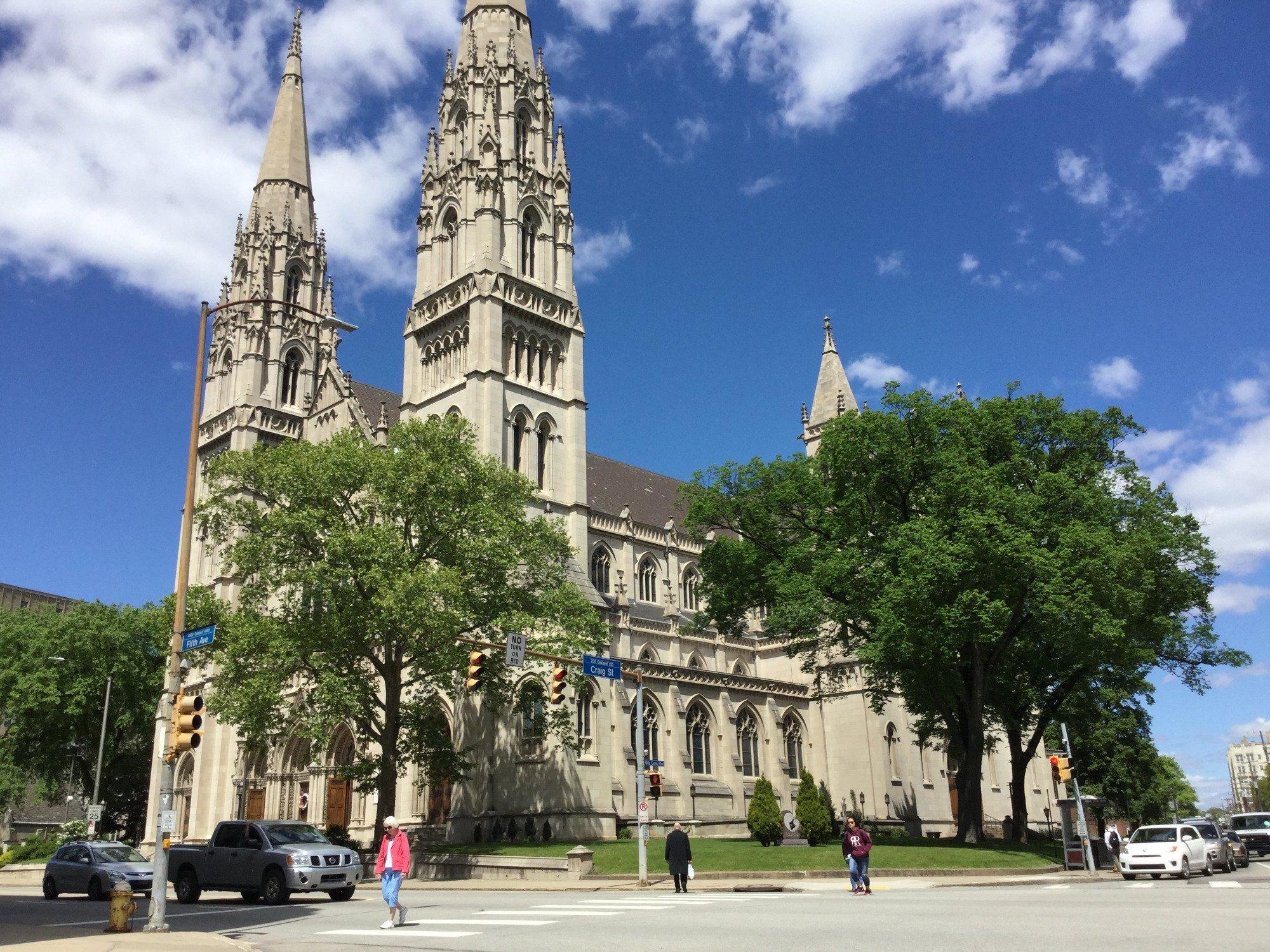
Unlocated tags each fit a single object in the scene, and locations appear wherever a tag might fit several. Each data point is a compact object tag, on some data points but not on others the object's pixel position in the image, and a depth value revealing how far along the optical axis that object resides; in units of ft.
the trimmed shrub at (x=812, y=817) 118.32
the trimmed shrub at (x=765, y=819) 114.21
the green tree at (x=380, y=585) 104.58
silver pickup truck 67.62
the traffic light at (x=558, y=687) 74.79
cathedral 139.03
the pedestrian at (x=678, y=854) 68.54
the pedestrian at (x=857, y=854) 65.82
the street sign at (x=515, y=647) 73.31
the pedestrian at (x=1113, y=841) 100.73
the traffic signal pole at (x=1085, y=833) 90.63
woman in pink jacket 49.49
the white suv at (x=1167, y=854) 81.76
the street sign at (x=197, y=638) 58.23
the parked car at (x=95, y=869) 78.12
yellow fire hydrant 49.44
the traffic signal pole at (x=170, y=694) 49.96
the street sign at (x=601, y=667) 79.15
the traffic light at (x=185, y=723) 52.85
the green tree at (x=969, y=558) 100.01
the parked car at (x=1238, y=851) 100.54
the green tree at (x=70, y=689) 185.57
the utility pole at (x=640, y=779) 77.36
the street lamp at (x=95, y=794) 135.95
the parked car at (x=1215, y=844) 87.97
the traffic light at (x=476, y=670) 70.03
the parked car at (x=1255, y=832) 130.31
